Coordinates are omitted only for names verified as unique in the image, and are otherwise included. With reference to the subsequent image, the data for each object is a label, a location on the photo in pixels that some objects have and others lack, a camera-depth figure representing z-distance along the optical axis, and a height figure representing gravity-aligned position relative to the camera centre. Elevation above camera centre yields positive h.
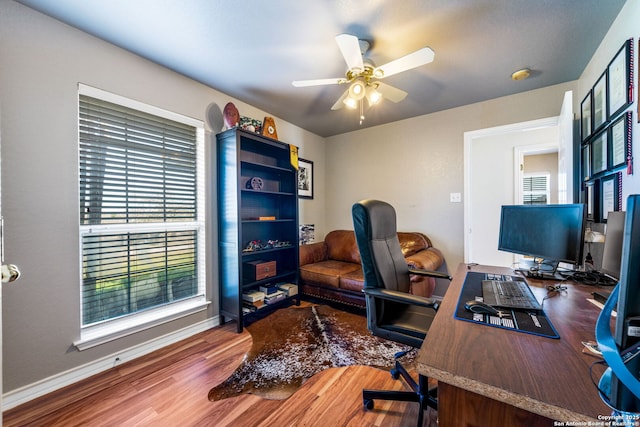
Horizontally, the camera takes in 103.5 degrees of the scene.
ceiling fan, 1.59 +1.01
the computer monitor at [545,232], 1.41 -0.13
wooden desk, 0.54 -0.40
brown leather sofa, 2.70 -0.69
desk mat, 0.85 -0.40
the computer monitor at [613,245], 1.10 -0.15
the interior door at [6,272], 1.04 -0.25
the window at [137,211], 1.85 +0.01
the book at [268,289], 2.84 -0.88
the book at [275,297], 2.77 -0.97
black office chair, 1.32 -0.48
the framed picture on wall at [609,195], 1.53 +0.11
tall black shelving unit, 2.45 +0.00
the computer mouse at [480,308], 0.97 -0.38
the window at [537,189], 4.94 +0.48
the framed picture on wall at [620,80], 1.39 +0.77
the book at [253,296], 2.64 -0.90
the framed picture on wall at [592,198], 1.81 +0.10
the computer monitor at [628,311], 0.48 -0.19
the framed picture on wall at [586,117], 1.99 +0.78
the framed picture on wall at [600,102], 1.70 +0.77
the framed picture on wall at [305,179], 3.69 +0.49
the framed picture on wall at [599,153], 1.68 +0.41
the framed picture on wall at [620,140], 1.40 +0.42
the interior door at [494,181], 3.64 +0.47
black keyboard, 1.05 -0.39
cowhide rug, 1.67 -1.14
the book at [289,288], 3.01 -0.93
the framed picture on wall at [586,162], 1.97 +0.40
